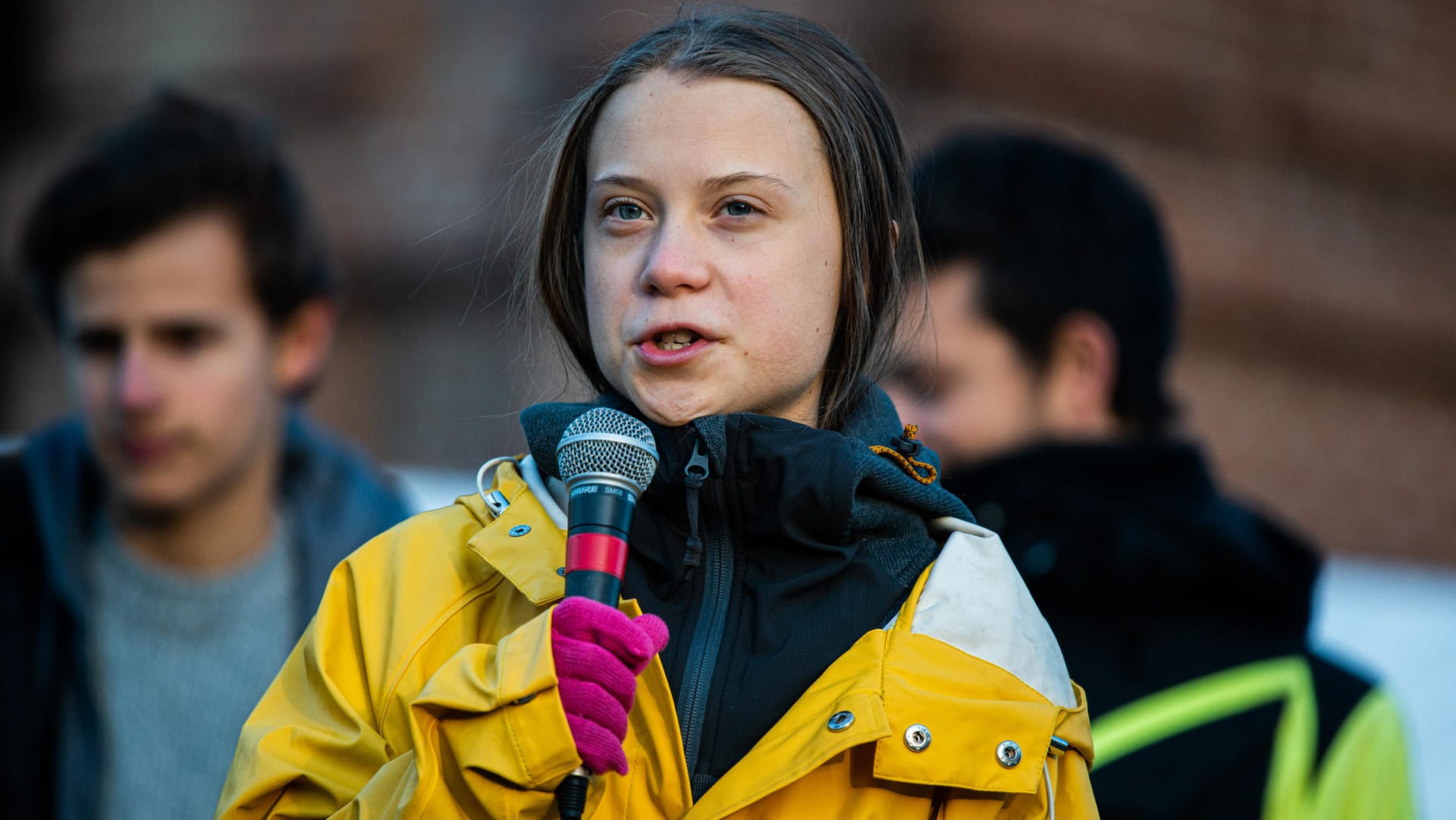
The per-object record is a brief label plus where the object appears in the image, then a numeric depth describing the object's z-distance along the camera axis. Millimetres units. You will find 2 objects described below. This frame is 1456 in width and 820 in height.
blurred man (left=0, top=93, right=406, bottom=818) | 7664
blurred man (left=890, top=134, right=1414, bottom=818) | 6469
